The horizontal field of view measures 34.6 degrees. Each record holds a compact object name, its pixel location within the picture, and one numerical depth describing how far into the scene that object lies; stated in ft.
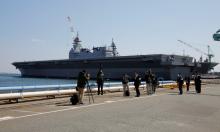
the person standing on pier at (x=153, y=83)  87.43
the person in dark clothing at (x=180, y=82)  89.53
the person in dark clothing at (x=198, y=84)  97.66
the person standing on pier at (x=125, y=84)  75.10
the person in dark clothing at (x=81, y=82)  53.11
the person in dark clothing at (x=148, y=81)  83.31
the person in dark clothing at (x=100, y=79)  77.15
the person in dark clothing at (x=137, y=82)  74.54
